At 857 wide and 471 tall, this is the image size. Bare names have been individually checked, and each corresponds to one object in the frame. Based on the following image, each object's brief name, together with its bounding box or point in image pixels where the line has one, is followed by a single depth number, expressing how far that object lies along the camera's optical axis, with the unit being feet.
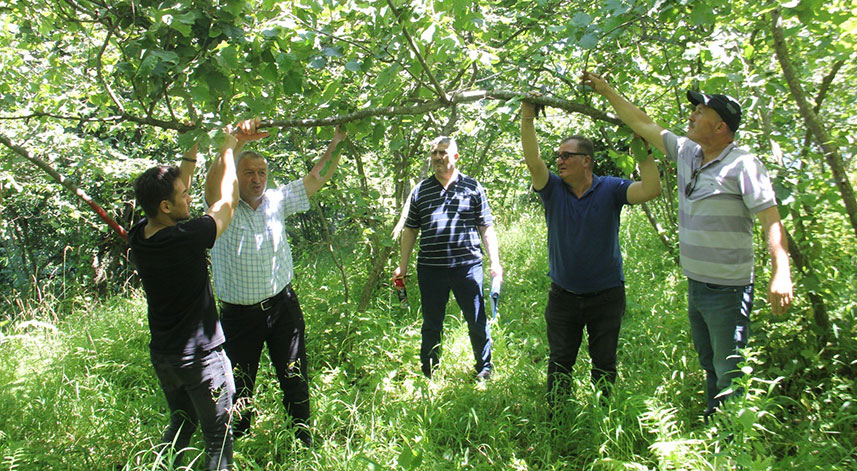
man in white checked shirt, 8.84
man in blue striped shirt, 11.60
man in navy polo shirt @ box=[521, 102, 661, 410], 9.12
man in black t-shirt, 7.11
